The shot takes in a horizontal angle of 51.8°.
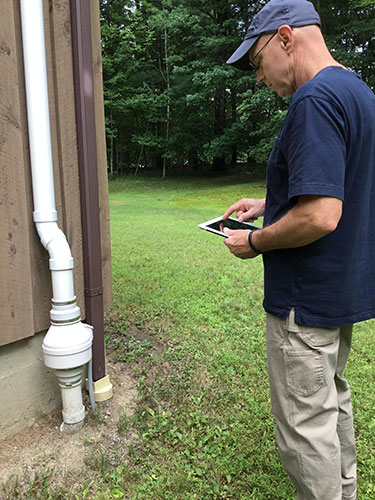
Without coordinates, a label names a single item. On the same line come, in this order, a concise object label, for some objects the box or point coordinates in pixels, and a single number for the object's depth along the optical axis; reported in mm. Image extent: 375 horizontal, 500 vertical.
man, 1166
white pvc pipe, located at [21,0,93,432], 1840
